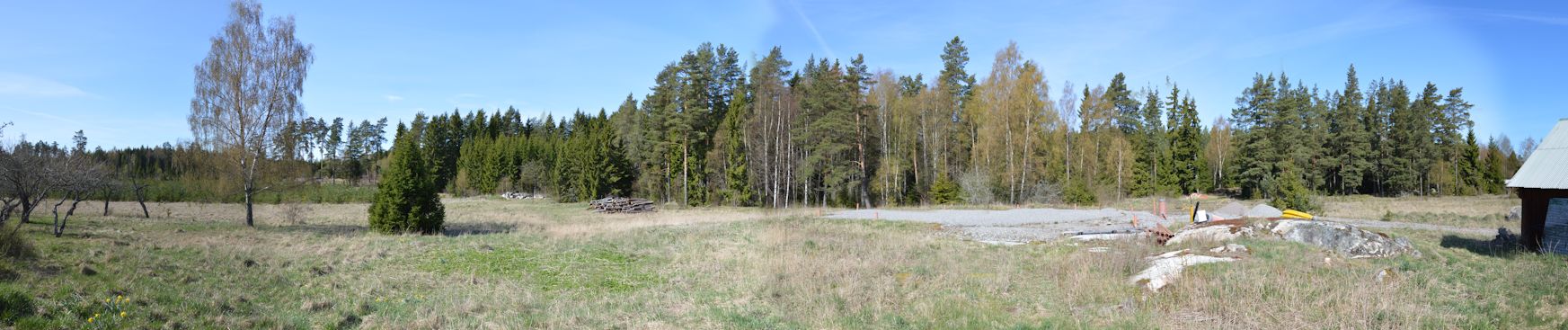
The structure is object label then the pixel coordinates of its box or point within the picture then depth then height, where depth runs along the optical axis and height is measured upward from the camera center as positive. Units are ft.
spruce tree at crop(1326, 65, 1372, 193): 164.86 +9.67
